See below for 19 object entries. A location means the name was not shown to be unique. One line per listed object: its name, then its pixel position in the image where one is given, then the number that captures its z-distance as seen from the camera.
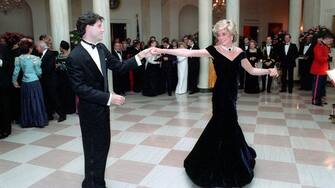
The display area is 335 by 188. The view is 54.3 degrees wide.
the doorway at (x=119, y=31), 14.46
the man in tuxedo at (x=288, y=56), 9.12
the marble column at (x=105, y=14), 7.88
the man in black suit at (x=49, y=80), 6.26
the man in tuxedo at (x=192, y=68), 9.40
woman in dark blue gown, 3.36
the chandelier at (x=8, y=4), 10.86
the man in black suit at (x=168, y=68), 9.29
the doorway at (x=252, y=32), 17.45
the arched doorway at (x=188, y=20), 15.43
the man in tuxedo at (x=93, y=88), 2.73
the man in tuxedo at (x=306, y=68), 9.62
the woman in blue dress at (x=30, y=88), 5.80
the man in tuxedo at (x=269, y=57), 9.38
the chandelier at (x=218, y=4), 12.44
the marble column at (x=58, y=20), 7.70
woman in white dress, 9.36
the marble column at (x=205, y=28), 9.24
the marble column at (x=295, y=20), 10.61
